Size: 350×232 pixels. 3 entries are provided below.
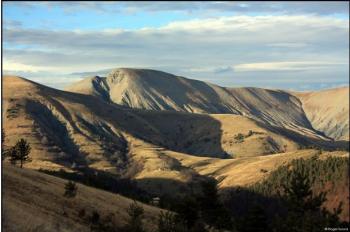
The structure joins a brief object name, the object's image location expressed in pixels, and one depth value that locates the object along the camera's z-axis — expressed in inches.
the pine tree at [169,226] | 2558.8
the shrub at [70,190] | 3214.8
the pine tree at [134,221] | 2640.5
